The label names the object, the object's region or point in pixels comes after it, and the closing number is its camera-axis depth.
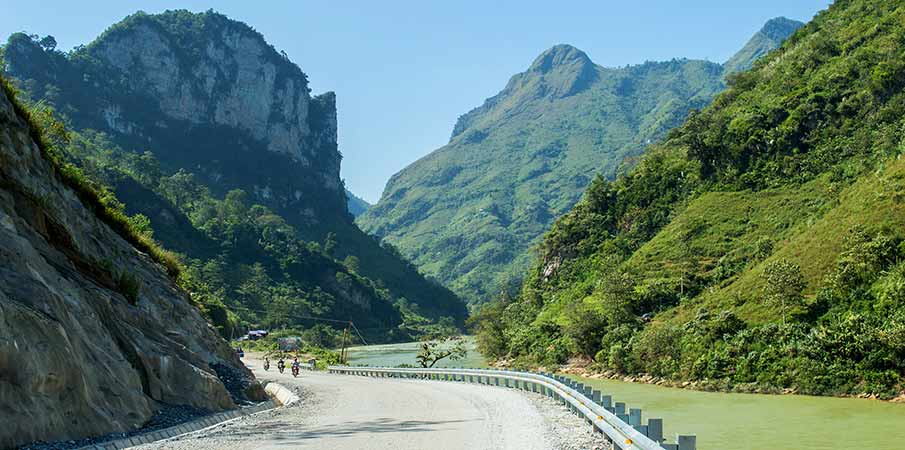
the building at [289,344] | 115.91
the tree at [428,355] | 79.29
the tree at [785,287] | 52.28
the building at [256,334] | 129.10
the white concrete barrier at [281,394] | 28.75
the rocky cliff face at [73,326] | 12.35
